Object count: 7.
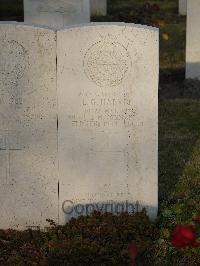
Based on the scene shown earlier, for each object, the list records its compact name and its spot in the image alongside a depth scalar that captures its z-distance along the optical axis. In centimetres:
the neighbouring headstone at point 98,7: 1708
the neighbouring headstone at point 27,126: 541
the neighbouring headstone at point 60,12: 964
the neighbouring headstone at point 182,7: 1775
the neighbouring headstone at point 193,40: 1073
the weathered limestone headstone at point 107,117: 538
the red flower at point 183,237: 358
